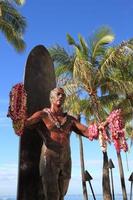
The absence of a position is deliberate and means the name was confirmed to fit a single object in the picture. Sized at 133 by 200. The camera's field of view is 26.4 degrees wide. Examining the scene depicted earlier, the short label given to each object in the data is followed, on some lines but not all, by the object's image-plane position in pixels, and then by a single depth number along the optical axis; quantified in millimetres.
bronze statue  3400
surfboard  3580
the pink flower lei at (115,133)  3266
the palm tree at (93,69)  14835
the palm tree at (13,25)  13183
